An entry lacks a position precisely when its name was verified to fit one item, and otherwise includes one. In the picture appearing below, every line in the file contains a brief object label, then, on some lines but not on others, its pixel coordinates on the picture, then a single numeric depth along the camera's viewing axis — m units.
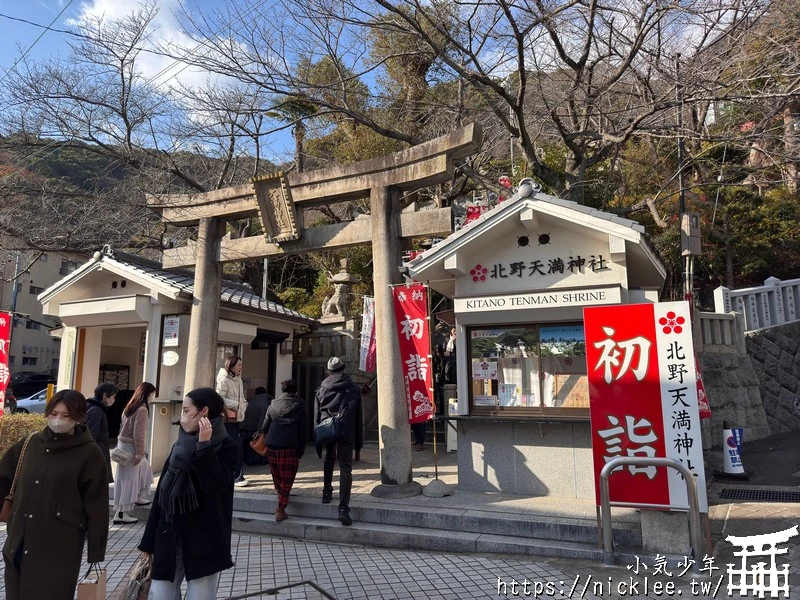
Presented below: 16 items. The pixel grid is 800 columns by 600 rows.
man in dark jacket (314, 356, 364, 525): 6.82
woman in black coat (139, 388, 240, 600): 3.33
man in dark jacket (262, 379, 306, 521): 6.93
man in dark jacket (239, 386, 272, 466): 10.37
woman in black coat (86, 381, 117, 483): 6.85
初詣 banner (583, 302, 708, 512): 5.43
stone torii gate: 7.77
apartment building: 35.31
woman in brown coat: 3.40
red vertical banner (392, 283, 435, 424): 7.67
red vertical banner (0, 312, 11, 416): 10.23
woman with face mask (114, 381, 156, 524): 7.27
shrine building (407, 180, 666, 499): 7.48
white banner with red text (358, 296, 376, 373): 10.38
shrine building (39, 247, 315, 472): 10.34
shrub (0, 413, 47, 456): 10.77
